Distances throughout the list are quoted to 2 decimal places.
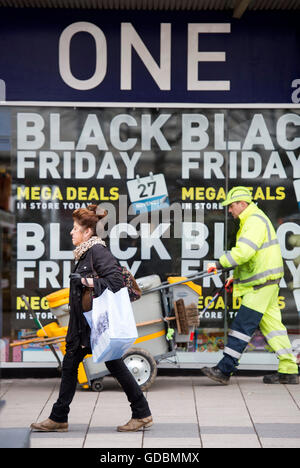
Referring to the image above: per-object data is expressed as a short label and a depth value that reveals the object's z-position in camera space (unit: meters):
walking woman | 12.51
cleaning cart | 15.91
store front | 17.89
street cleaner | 16.42
